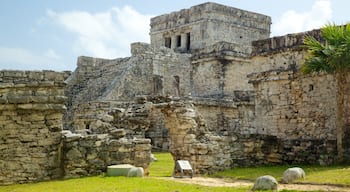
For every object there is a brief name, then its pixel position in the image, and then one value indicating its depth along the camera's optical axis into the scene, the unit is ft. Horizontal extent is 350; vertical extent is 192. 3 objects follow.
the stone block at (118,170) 39.24
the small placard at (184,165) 43.21
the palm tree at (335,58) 45.78
